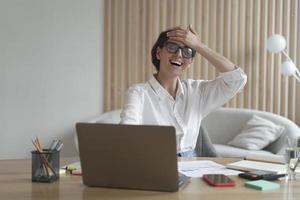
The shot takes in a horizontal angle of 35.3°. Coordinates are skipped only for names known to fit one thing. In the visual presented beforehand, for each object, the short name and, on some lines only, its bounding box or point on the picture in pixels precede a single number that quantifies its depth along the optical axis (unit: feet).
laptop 4.98
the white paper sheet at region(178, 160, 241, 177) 6.15
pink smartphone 5.43
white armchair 15.37
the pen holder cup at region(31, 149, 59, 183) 5.59
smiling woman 7.79
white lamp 15.29
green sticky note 5.35
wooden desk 4.90
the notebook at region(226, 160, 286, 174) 6.31
